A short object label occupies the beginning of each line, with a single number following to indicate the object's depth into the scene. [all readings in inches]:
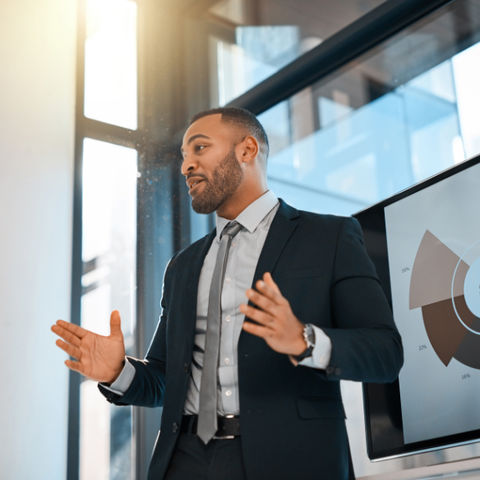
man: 59.4
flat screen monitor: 77.7
